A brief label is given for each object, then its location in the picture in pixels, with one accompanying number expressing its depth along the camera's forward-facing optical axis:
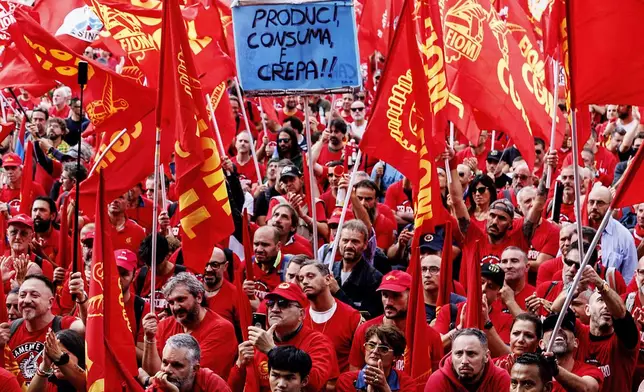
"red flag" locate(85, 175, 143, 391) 9.24
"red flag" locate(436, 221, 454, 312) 10.62
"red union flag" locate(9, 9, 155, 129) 11.27
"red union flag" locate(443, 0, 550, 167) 12.01
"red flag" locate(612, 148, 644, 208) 8.96
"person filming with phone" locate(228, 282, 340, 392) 9.30
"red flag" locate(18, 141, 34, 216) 14.75
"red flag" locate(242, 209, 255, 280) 10.92
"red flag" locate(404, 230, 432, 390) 9.55
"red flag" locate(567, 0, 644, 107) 9.17
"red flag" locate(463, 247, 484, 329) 9.55
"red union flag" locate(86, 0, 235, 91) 12.52
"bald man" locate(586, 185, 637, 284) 11.52
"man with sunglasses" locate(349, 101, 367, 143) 18.27
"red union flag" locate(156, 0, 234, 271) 10.27
